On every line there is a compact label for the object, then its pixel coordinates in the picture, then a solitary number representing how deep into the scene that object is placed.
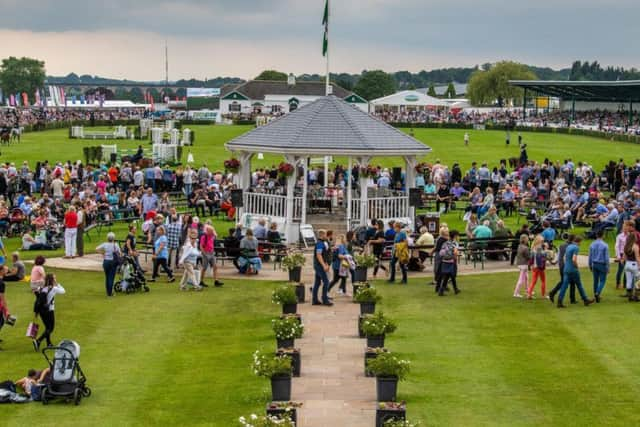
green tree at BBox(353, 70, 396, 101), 196.00
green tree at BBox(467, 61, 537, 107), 160.12
